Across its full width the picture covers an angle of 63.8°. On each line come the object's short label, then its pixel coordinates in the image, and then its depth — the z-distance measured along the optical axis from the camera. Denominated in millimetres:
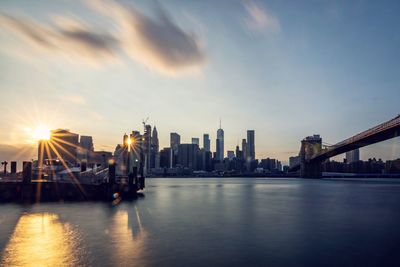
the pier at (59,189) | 43188
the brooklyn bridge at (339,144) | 81175
